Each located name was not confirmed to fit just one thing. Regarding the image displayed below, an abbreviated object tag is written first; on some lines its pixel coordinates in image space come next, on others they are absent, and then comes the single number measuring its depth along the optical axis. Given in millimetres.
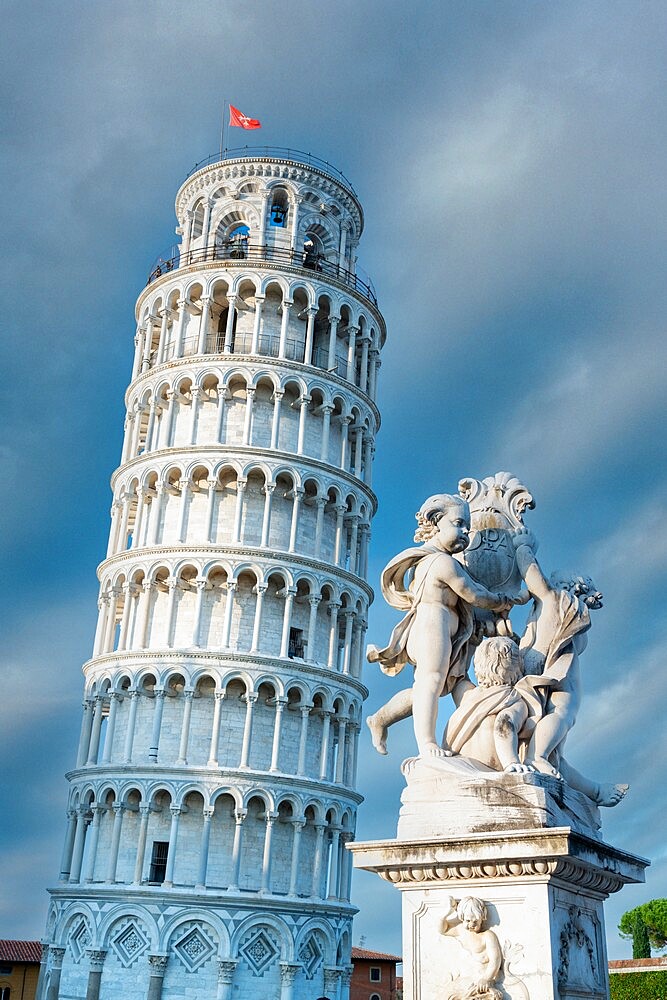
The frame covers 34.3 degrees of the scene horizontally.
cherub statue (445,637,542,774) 5352
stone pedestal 4793
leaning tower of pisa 41156
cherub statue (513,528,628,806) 5434
